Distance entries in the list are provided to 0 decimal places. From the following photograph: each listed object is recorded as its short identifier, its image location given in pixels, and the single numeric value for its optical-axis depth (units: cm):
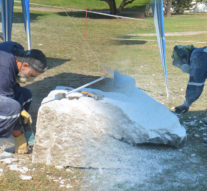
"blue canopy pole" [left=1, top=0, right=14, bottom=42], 539
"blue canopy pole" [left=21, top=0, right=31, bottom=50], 556
